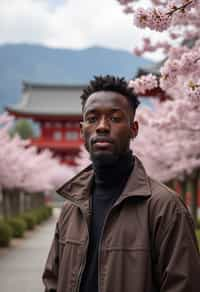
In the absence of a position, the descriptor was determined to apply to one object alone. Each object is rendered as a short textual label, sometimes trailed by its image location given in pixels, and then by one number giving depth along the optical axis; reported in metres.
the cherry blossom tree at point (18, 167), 15.85
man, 2.14
